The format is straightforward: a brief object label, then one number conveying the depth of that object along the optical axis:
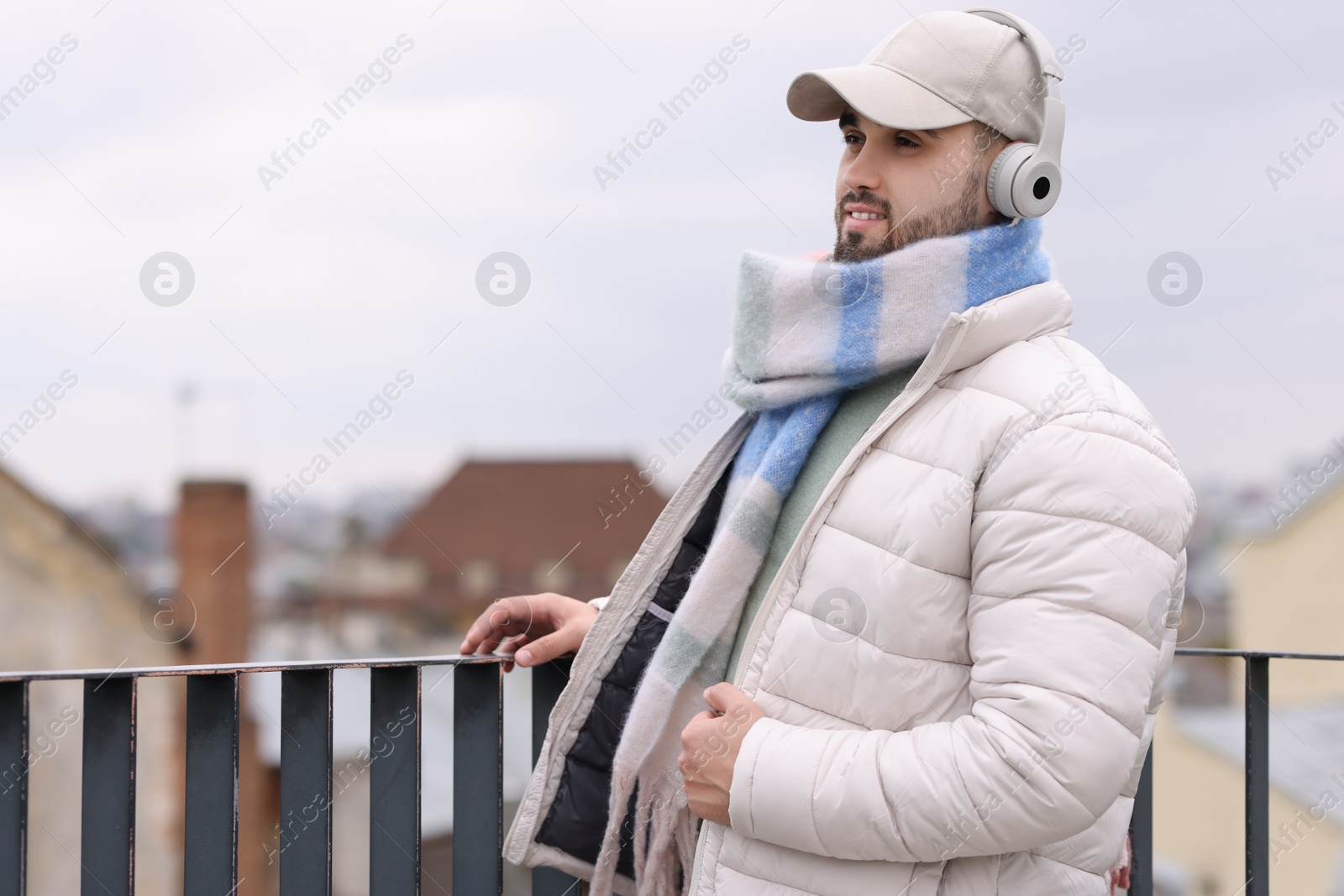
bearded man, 3.20
